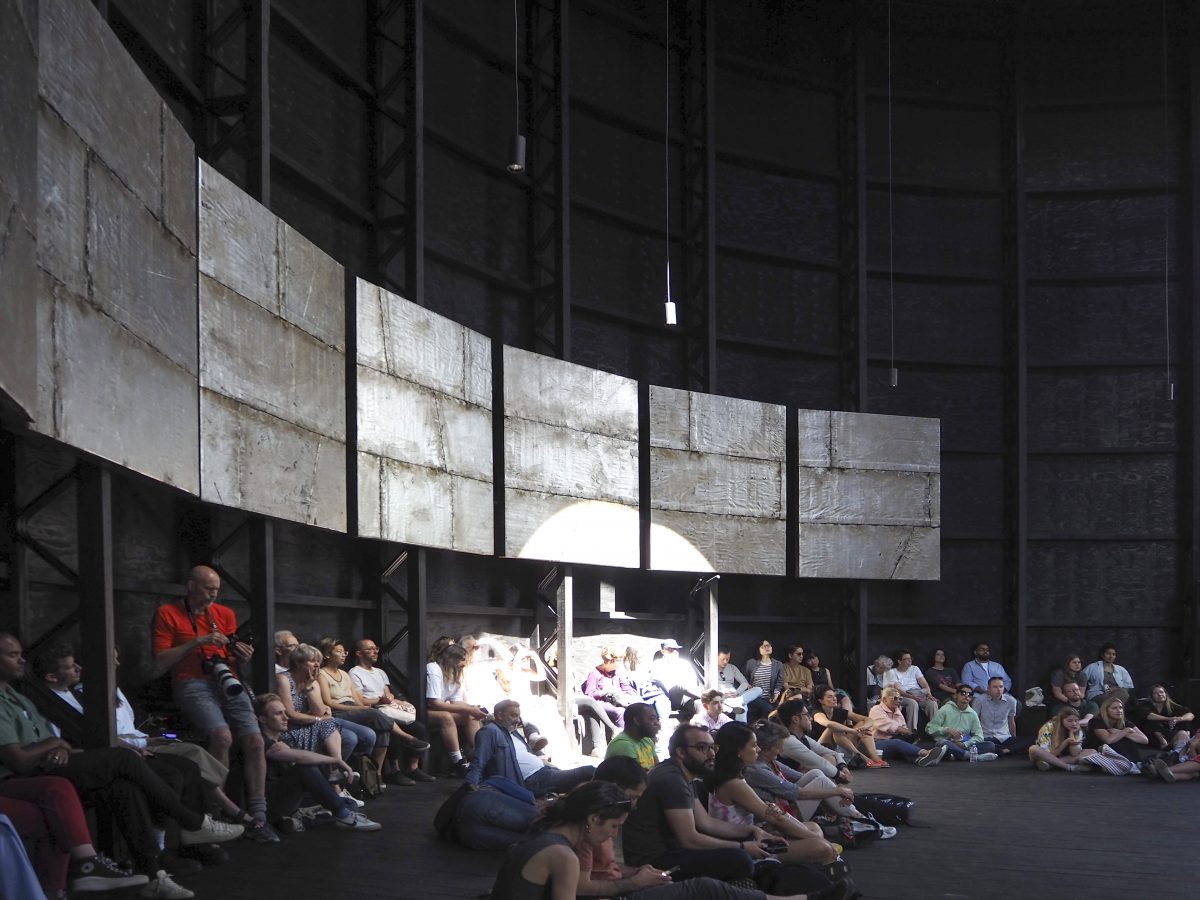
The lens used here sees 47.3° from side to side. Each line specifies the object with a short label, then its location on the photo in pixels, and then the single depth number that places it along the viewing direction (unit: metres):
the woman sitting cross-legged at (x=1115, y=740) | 13.94
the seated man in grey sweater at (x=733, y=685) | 16.48
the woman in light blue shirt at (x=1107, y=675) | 18.56
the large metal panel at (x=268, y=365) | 8.98
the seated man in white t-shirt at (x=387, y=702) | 11.59
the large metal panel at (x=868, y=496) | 18.02
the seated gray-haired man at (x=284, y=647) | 10.55
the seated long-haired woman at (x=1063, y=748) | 14.20
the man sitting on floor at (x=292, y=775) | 8.56
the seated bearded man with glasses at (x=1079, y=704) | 14.98
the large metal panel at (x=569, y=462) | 14.19
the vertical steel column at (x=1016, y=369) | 19.45
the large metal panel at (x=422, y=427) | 11.68
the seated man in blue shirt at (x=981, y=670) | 18.67
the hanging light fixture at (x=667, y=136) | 17.92
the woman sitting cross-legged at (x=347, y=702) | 10.73
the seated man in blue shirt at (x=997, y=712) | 16.92
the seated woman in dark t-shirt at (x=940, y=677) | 18.56
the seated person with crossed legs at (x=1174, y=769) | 13.23
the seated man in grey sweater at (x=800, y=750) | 9.86
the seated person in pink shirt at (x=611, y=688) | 14.93
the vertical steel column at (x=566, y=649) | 14.85
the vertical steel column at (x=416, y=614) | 12.80
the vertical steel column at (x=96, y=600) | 7.31
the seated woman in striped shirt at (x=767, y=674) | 17.28
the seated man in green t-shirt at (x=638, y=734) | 8.59
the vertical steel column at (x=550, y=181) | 15.81
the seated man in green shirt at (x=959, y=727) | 15.91
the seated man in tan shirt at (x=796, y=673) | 17.31
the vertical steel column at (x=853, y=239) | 18.98
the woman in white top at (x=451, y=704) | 12.52
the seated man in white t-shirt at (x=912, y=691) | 17.20
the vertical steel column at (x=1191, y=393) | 19.45
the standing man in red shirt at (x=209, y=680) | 8.15
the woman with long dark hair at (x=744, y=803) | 7.27
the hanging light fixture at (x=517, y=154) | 13.30
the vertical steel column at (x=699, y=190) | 18.02
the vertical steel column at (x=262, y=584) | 10.12
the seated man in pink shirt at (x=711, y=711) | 13.54
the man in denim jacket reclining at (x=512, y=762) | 8.97
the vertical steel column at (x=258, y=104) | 10.23
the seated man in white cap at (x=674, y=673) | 16.11
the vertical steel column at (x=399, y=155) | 13.23
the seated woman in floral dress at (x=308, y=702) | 9.14
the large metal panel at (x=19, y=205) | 5.18
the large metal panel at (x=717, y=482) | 16.44
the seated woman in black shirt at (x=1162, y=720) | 16.89
